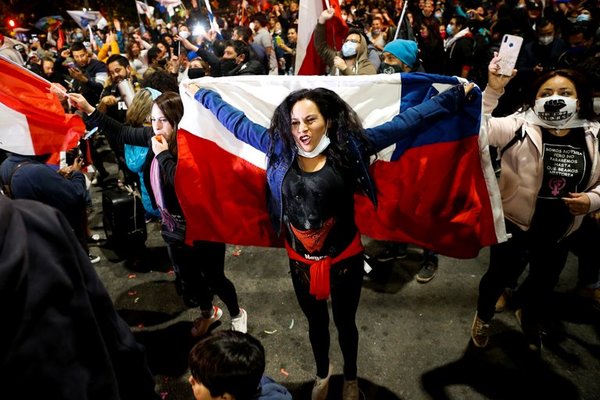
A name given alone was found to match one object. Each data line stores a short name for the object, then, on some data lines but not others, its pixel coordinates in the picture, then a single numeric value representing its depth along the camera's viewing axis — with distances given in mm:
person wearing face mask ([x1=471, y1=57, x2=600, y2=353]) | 2412
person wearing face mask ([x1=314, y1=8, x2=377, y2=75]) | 3801
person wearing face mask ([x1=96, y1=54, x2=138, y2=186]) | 5344
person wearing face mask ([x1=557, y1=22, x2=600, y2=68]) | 4465
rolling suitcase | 4539
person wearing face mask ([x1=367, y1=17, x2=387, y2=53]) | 7340
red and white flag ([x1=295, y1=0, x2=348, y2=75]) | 3762
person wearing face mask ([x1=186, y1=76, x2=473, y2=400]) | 2100
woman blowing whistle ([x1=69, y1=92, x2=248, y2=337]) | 2770
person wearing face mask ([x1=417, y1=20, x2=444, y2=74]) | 6129
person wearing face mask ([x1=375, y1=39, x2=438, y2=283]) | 4273
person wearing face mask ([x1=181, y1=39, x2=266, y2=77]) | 5812
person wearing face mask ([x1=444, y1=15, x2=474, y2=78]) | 6093
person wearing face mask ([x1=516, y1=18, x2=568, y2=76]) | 5047
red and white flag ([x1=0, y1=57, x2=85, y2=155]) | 2666
